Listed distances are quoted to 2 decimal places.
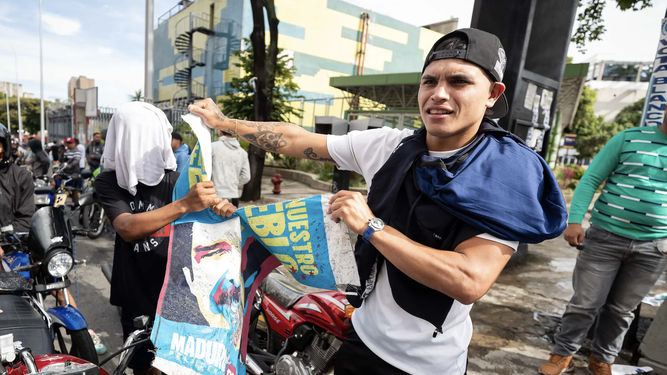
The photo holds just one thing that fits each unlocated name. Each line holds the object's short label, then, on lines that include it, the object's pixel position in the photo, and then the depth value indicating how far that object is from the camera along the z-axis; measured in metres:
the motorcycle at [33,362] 1.39
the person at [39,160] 8.56
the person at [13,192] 2.99
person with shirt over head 1.98
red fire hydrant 12.32
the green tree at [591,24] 7.61
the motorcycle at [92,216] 6.61
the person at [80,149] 10.15
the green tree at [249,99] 13.50
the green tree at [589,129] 40.10
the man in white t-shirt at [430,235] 1.16
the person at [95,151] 9.67
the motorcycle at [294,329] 2.31
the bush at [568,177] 17.65
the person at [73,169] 9.06
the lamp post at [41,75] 23.67
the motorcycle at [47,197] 3.88
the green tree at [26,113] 56.27
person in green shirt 2.66
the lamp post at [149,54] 7.62
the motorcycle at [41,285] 1.90
